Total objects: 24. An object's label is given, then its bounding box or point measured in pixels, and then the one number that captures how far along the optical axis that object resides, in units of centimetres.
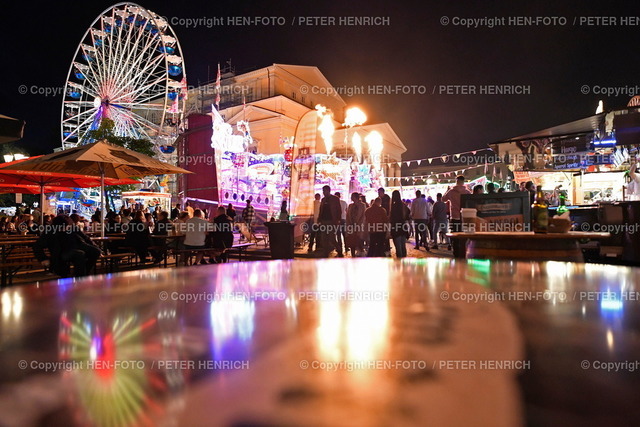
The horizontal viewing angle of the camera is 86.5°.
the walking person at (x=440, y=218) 877
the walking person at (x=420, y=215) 855
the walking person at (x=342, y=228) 822
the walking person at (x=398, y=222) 682
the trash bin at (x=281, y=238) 643
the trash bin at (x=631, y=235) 490
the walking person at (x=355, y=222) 770
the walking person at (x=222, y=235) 651
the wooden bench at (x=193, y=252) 598
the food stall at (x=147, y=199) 1846
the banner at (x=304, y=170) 962
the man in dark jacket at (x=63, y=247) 459
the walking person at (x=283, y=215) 902
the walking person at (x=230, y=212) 1037
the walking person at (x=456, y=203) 713
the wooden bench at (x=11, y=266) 438
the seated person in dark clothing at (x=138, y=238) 668
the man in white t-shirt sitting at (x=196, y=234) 624
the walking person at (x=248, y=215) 1070
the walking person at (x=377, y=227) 683
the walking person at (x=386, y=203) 717
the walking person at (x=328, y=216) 762
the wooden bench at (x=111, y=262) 546
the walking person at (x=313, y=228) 877
